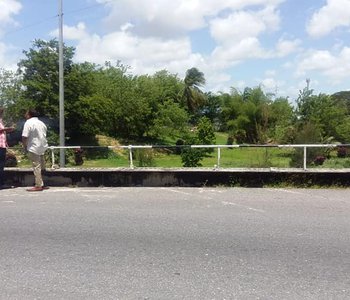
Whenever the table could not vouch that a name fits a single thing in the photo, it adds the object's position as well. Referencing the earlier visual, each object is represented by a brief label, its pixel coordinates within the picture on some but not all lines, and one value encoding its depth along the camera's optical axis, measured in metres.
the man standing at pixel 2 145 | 10.24
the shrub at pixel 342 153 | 13.99
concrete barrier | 10.41
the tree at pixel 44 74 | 34.31
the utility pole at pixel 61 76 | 19.59
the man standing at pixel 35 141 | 10.18
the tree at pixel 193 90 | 77.00
